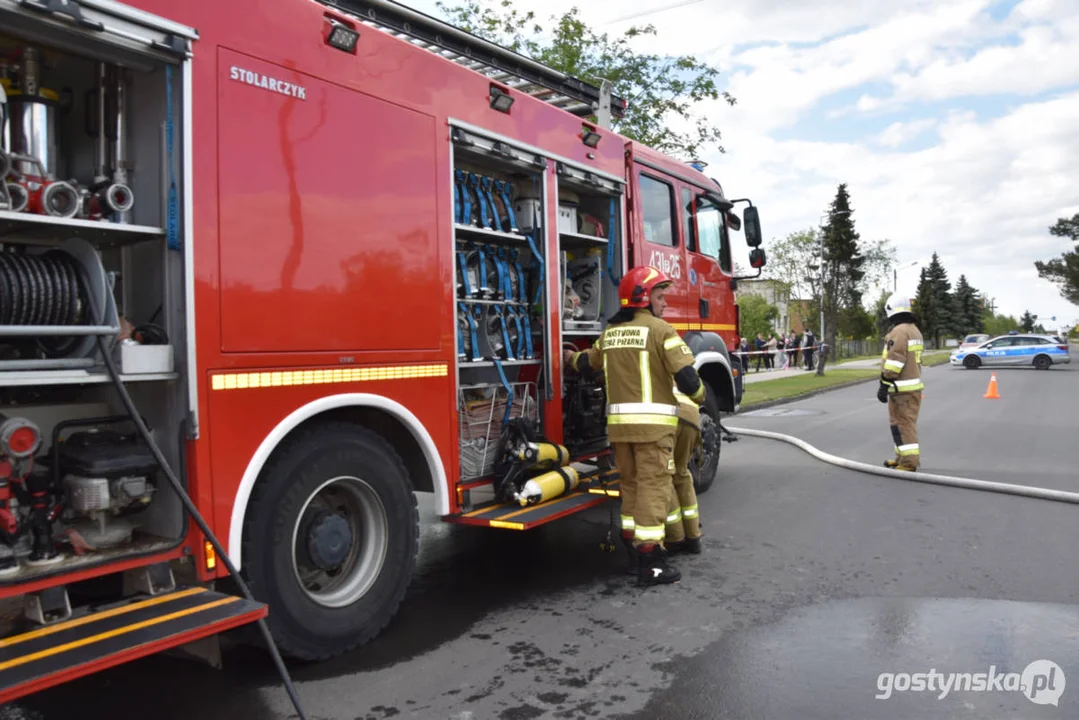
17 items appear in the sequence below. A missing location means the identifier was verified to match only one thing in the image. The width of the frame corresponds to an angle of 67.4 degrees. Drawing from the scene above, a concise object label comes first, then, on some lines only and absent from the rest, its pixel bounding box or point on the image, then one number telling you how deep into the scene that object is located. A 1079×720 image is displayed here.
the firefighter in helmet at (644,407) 4.90
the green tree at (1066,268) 60.66
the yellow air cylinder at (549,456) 5.01
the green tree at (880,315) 66.94
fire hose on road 6.83
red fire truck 2.87
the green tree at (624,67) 17.61
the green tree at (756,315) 53.00
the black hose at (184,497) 2.88
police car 30.50
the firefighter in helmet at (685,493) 5.45
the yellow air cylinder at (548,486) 4.86
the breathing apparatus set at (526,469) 4.90
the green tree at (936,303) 82.19
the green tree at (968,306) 97.36
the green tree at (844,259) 50.88
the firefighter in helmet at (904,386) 8.24
